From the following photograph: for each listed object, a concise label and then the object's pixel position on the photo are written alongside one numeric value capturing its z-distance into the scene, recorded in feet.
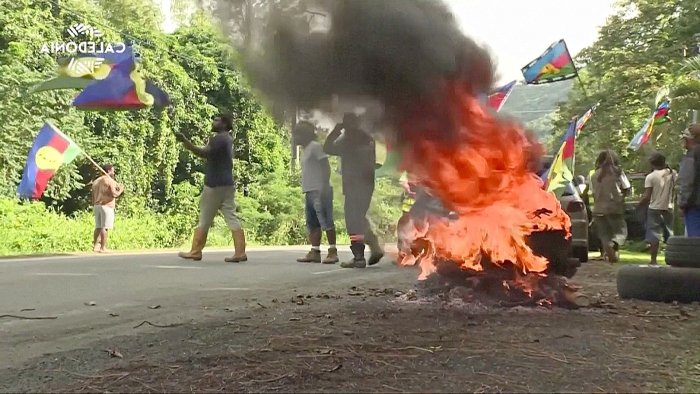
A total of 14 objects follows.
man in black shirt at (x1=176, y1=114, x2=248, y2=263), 35.94
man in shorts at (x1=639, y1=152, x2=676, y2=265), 39.93
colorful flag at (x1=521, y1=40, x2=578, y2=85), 52.06
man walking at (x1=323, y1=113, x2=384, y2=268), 22.37
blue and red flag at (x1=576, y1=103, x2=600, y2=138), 53.62
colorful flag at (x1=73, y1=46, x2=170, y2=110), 29.78
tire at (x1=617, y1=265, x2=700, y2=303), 21.12
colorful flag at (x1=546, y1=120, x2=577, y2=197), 34.58
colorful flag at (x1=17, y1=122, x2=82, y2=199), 46.62
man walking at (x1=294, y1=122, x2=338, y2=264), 34.32
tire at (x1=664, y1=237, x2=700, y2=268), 21.95
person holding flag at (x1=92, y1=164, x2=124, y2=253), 48.29
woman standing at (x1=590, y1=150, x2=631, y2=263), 41.65
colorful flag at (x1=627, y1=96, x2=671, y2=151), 63.46
